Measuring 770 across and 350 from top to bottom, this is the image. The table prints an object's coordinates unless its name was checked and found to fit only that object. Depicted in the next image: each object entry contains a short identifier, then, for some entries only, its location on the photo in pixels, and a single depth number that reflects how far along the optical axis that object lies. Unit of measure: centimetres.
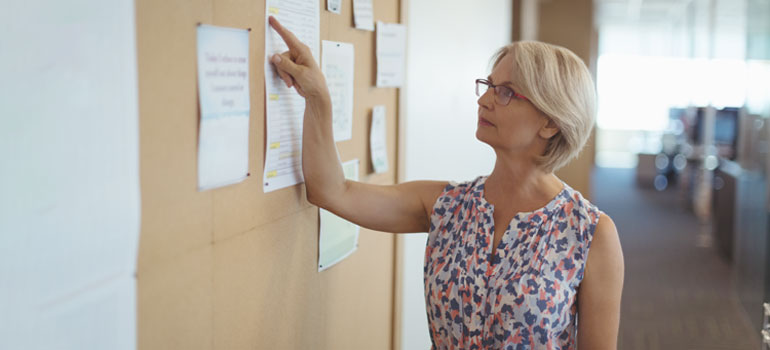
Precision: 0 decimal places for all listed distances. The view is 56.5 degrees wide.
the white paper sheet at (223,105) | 117
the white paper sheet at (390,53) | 204
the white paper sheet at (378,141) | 204
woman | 162
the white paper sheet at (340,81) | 170
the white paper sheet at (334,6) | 168
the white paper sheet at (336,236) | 176
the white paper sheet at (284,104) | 142
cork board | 105
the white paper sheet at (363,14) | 184
